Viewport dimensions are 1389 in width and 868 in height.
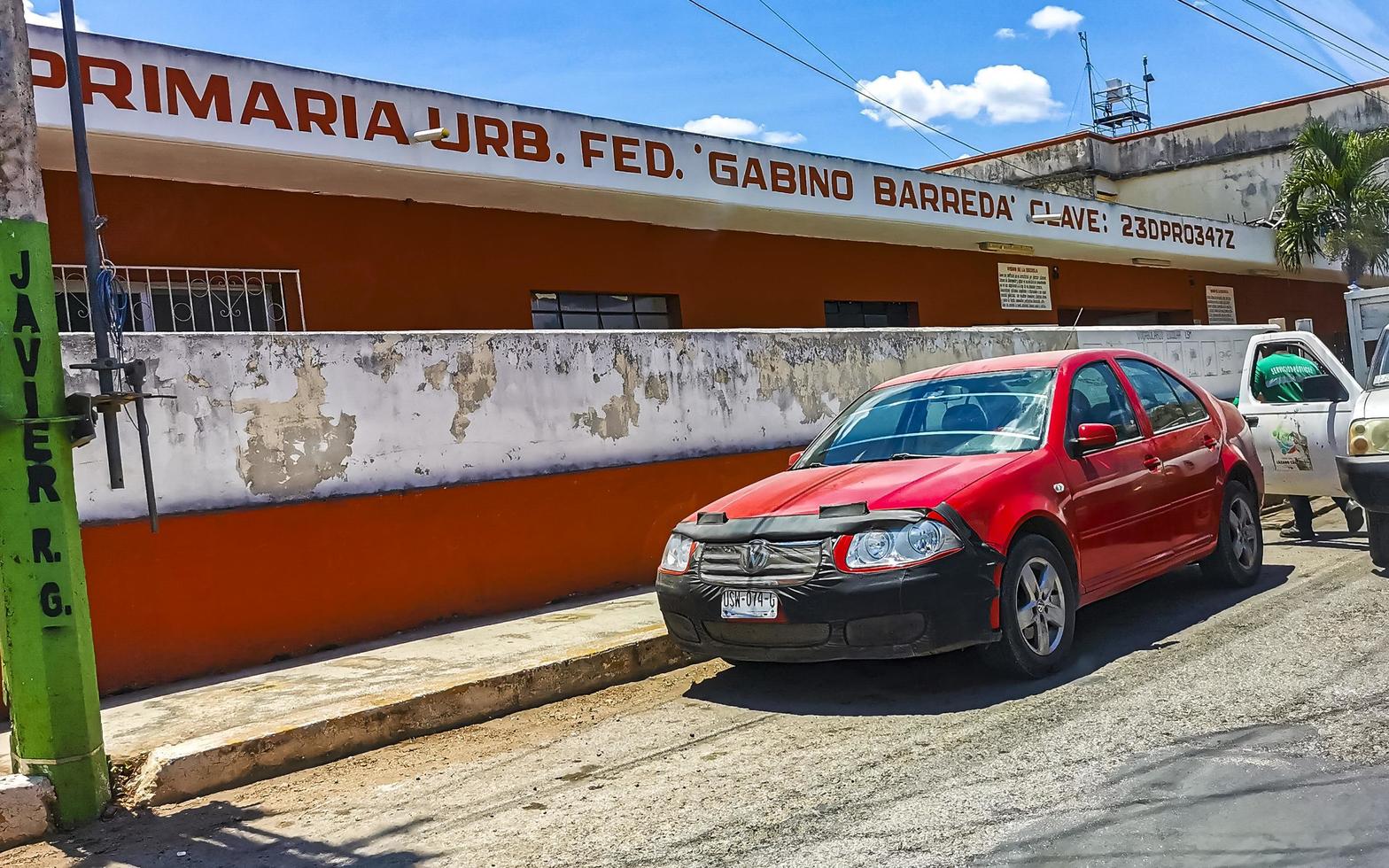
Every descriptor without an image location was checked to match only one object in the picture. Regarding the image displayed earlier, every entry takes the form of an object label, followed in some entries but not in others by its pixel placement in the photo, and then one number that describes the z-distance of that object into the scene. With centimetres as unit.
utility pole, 468
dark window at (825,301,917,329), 1556
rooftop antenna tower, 3522
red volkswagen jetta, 527
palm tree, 2366
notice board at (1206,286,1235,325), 2392
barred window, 880
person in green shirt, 916
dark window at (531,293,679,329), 1213
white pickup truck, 787
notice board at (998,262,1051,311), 1825
